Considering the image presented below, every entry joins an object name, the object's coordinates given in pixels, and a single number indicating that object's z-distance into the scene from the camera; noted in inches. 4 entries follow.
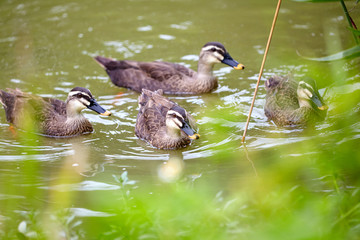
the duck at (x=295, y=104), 625.6
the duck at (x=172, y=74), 768.9
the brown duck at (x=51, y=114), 633.0
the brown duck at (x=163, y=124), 569.6
